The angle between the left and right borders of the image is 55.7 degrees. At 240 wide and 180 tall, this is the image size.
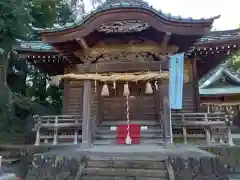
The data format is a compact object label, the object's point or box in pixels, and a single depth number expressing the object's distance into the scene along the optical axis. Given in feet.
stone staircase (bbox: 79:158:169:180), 18.11
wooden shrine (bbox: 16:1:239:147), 25.40
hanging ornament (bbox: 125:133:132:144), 27.58
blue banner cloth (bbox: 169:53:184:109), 25.94
